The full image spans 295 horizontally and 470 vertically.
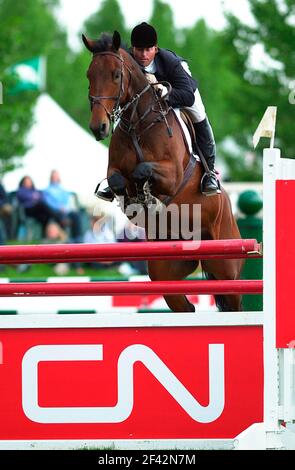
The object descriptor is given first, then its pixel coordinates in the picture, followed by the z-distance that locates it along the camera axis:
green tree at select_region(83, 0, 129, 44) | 48.93
